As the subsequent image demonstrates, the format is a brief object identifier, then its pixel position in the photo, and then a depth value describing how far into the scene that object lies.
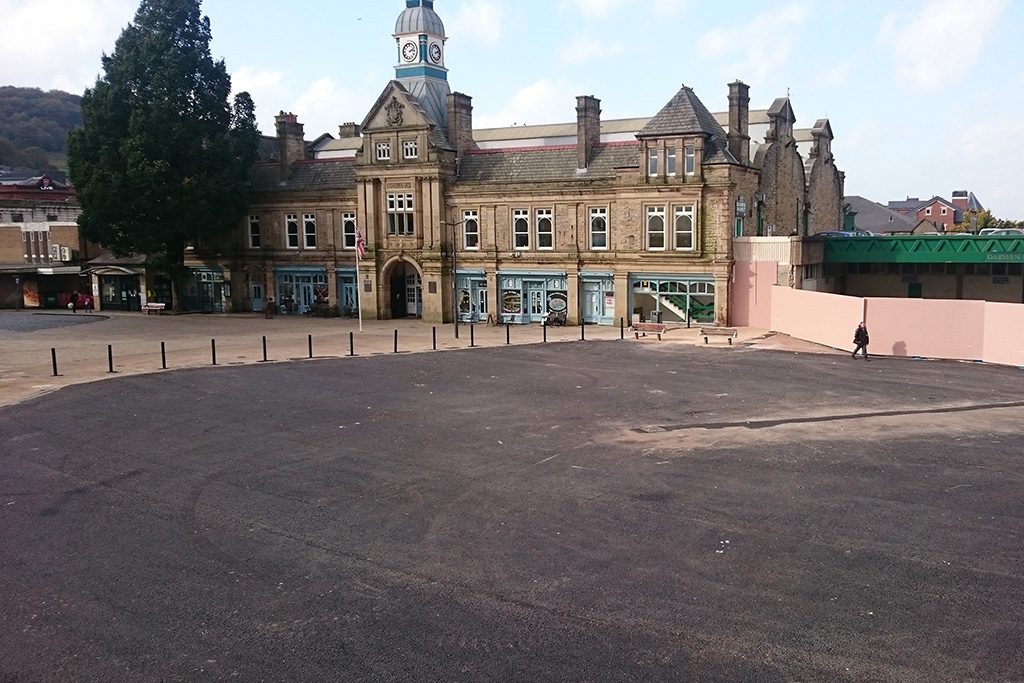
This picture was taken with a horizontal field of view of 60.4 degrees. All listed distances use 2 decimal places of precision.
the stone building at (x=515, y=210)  41.47
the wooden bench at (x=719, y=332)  37.81
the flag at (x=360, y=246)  43.44
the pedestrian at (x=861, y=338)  31.02
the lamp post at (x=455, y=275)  42.44
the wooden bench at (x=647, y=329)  38.78
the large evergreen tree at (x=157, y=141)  46.72
